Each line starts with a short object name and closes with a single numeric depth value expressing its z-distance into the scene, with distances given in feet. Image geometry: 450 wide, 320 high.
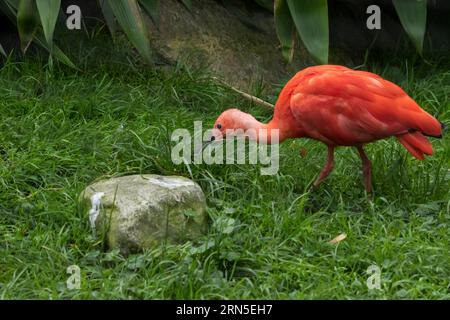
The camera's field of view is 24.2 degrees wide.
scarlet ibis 17.47
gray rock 15.94
